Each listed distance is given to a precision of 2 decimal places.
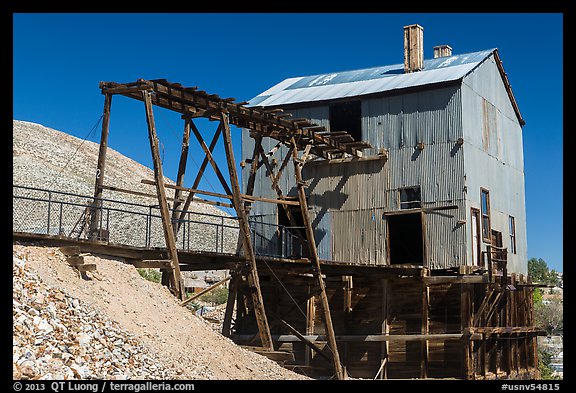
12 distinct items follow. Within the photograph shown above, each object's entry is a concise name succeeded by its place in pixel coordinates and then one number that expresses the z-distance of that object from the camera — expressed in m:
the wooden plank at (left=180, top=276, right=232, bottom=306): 21.51
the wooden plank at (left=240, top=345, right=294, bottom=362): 23.73
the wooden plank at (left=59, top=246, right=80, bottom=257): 19.77
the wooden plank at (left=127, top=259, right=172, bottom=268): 21.73
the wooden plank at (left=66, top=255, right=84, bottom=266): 19.59
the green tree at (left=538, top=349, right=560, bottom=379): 45.45
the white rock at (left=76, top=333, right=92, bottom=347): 16.89
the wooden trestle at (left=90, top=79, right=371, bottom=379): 22.77
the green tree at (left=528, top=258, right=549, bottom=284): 102.88
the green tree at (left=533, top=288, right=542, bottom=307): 74.88
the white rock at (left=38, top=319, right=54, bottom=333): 16.55
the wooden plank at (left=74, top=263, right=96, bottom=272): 19.56
